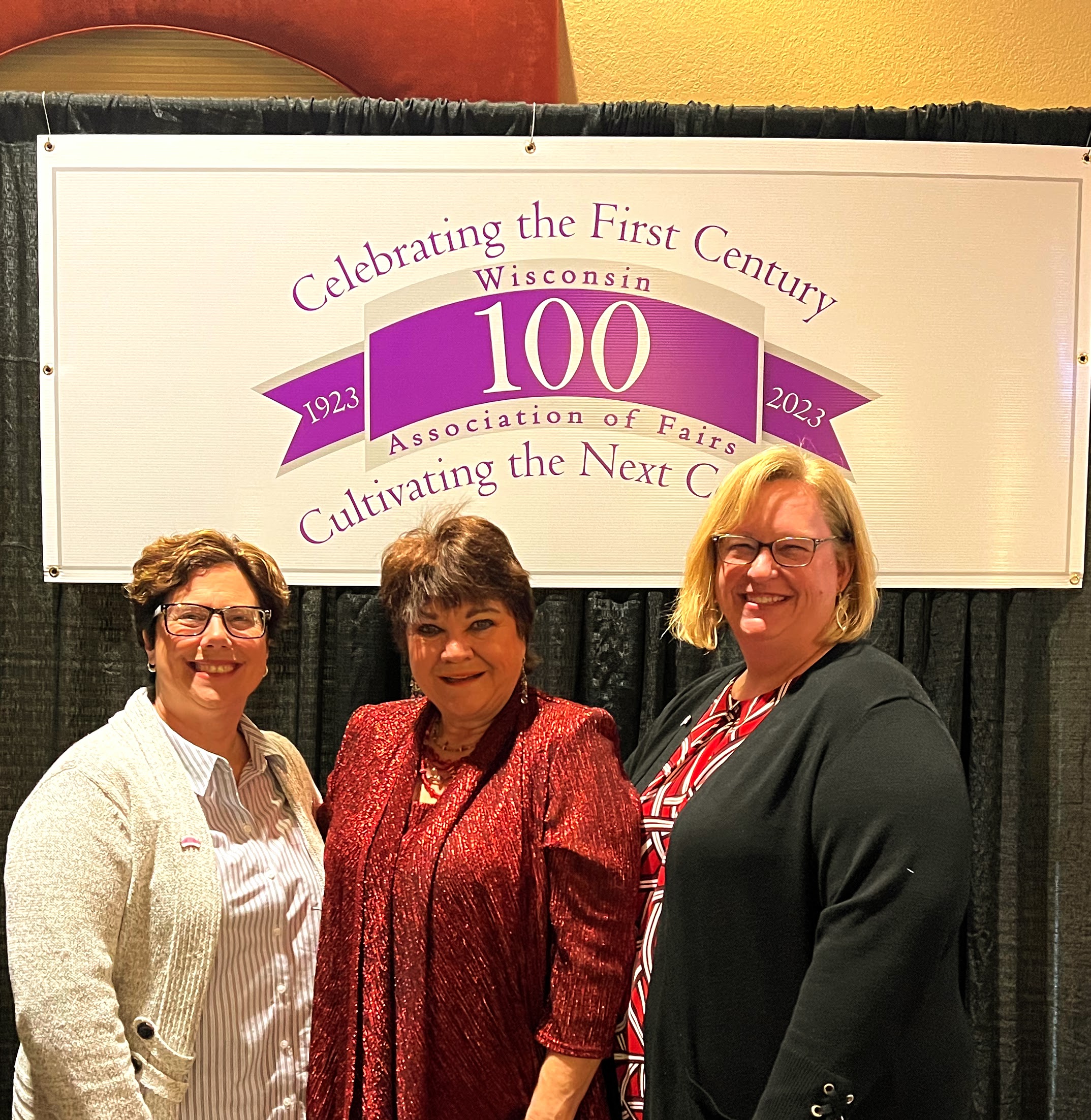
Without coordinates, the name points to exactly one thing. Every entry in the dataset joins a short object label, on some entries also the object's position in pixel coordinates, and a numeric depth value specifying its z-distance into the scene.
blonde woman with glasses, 1.24
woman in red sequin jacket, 1.40
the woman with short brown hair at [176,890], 1.40
